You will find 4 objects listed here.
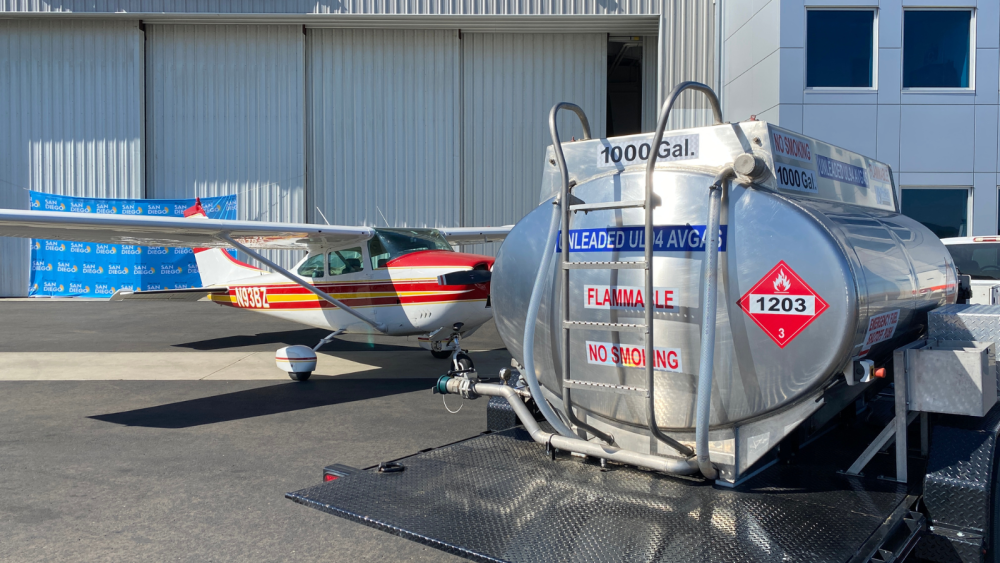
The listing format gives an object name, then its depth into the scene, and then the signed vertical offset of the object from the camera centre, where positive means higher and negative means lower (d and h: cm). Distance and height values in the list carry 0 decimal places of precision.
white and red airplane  885 -17
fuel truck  263 -49
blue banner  2023 -4
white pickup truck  948 +13
